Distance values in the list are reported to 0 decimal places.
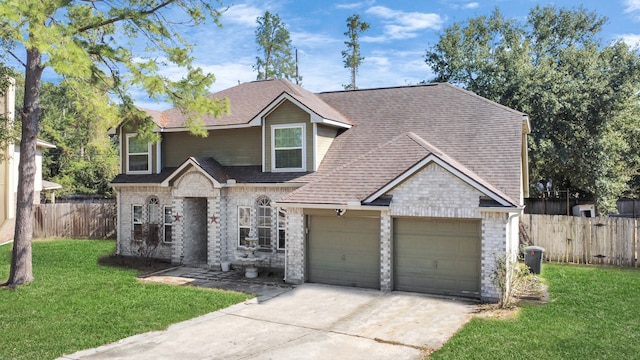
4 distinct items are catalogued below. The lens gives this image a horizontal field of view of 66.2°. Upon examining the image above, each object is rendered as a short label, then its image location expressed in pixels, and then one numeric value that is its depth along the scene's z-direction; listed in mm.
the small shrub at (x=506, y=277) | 11695
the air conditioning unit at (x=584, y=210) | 26988
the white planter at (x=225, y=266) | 16734
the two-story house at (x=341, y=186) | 12781
